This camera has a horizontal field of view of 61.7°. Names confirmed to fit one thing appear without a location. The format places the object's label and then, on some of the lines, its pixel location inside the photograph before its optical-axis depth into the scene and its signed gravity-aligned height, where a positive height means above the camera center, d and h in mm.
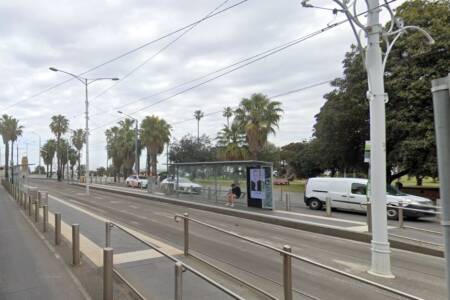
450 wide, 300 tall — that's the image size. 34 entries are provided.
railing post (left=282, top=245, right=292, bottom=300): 4555 -1348
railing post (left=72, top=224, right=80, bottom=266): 6977 -1439
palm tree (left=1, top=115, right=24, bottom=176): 69062 +8115
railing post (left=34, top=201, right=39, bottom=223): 13806 -1534
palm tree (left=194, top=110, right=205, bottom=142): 83275 +12252
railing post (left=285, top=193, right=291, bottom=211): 18797 -1903
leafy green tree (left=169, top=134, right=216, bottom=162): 60844 +2973
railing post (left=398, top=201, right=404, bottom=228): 12204 -1717
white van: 16484 -1421
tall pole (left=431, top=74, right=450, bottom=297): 2021 +124
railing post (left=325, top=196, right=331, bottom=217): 16466 -1720
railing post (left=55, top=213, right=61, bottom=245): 9008 -1418
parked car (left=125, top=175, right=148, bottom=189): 44219 -1369
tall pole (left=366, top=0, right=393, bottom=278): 7188 +570
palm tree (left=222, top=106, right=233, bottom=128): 66688 +10438
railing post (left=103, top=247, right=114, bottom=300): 4758 -1334
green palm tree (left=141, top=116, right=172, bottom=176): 49375 +4720
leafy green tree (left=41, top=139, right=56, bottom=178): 108625 +6176
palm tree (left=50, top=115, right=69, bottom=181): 76562 +9258
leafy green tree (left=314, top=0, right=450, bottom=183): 21516 +4934
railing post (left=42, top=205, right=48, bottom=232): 11305 -1415
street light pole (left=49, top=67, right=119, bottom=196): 33134 +4268
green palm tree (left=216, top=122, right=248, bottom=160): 39375 +2749
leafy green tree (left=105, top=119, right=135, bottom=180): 65469 +4312
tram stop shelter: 19406 -747
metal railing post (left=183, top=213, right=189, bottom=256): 8023 -1385
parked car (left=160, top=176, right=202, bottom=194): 24922 -1110
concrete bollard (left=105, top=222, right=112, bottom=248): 7484 -1223
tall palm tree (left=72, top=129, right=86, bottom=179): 85500 +7384
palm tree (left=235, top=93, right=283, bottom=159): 34844 +4706
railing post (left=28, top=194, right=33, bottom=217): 15983 -1488
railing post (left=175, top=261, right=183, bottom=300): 3901 -1154
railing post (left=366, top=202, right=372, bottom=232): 11814 -1726
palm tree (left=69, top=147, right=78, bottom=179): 108869 +4473
